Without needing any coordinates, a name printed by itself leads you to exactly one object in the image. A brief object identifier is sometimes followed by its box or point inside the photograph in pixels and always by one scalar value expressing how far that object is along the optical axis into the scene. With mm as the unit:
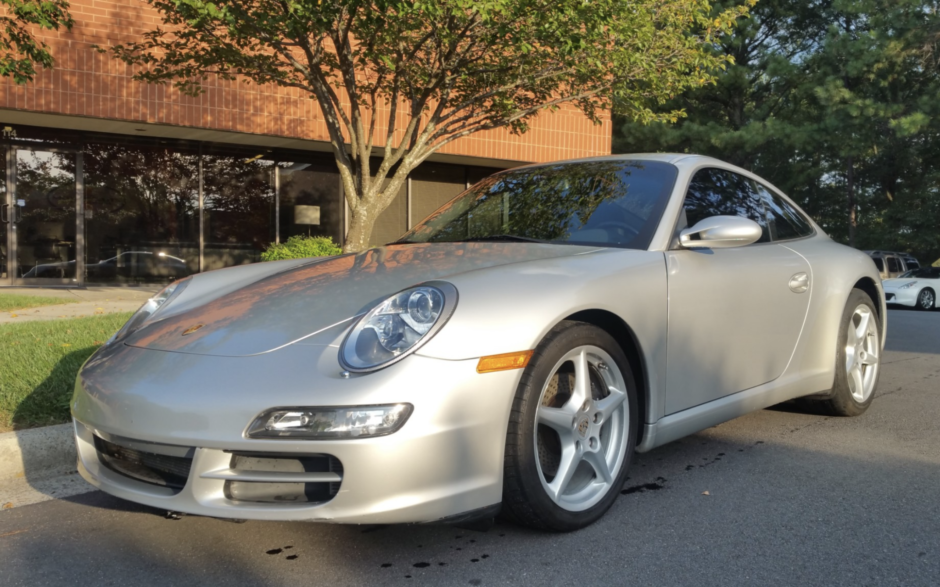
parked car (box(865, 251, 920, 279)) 23094
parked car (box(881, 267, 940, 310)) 20016
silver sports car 2381
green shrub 10570
